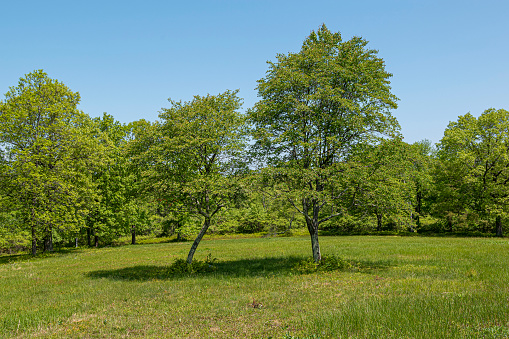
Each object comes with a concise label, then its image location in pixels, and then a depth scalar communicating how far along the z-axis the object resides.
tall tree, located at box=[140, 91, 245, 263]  17.12
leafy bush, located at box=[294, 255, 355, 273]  16.75
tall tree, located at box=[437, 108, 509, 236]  40.53
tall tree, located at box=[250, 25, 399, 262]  16.61
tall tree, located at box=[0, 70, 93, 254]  27.61
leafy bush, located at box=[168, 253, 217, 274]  18.08
